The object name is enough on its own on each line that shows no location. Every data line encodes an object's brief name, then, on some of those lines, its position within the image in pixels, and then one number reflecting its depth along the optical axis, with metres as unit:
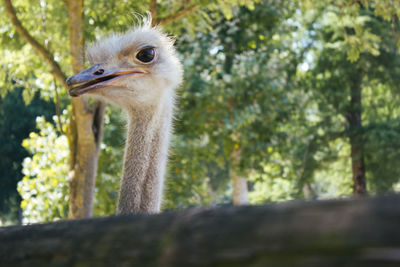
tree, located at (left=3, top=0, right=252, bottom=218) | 4.89
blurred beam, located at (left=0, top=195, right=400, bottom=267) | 0.50
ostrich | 2.86
